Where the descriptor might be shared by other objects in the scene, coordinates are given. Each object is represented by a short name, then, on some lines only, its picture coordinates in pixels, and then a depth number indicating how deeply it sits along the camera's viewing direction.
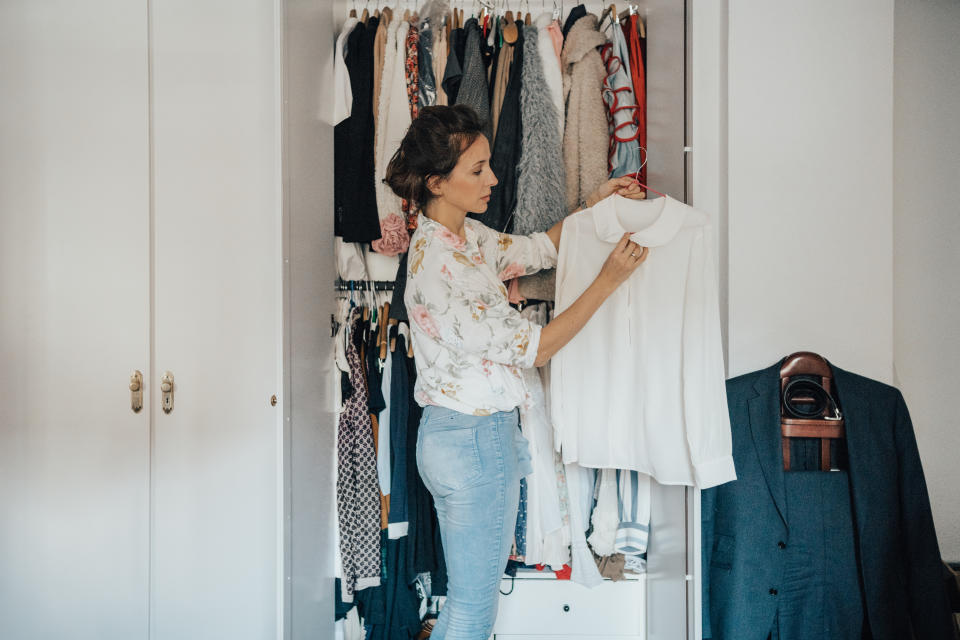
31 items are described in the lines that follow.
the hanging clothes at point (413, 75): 1.89
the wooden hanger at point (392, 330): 1.91
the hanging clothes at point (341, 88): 1.86
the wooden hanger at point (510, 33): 1.85
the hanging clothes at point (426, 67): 1.90
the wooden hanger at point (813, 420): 1.55
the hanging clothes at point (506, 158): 1.83
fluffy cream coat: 1.82
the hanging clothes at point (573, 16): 1.86
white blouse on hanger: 1.46
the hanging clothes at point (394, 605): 1.93
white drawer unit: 1.96
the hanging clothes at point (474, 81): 1.83
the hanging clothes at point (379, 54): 1.89
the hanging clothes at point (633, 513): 1.83
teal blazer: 1.46
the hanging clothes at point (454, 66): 1.83
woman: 1.32
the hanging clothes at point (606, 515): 1.88
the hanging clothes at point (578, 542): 1.85
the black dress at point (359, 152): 1.86
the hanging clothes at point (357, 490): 1.88
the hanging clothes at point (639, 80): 1.85
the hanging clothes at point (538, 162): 1.79
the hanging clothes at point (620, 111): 1.80
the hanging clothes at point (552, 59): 1.84
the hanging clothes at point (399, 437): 1.84
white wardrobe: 1.42
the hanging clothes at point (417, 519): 1.86
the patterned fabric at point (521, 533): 1.87
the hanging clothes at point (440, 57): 1.89
